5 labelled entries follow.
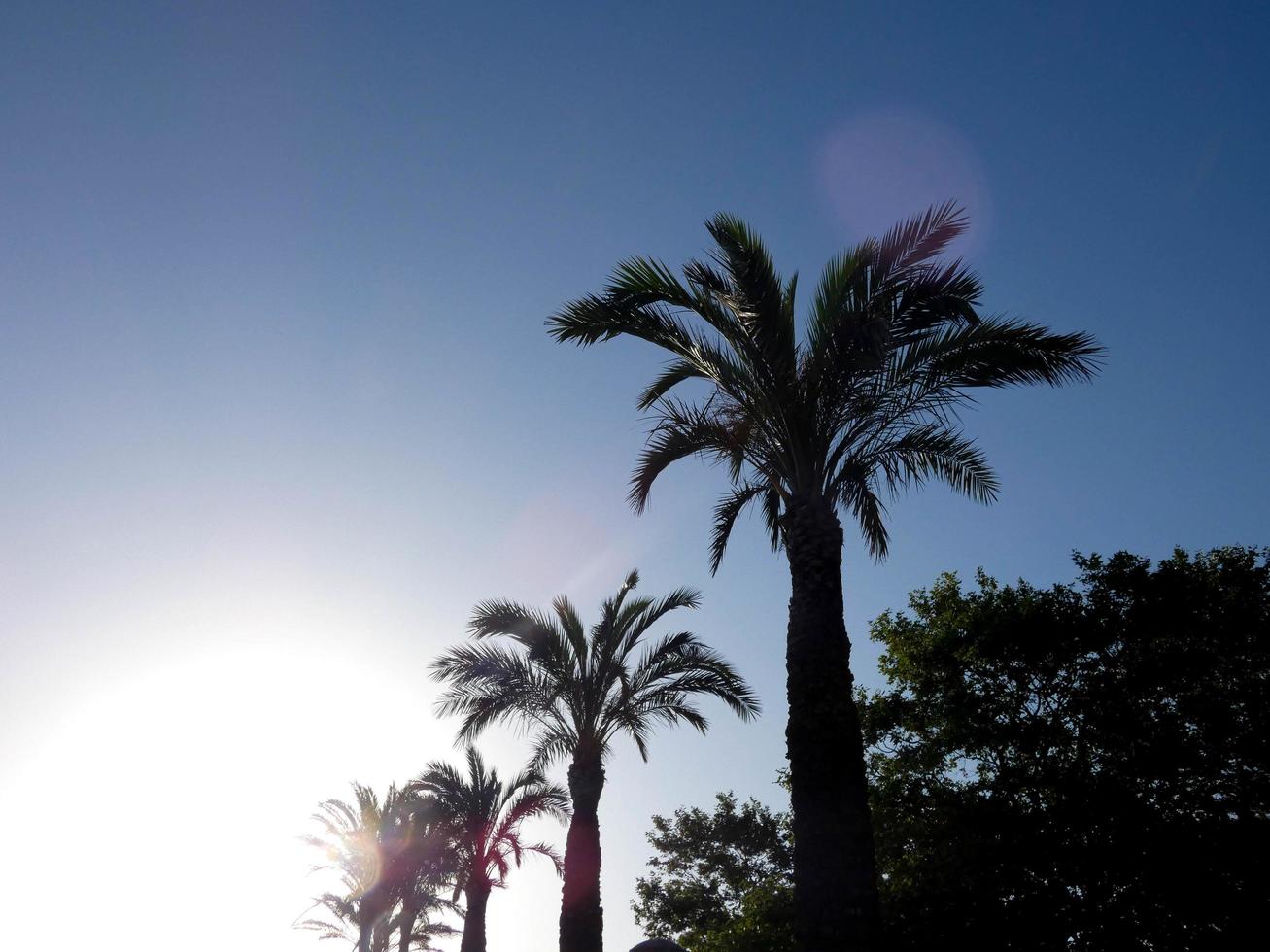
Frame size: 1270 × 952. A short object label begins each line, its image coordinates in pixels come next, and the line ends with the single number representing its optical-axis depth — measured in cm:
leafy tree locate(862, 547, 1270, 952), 1320
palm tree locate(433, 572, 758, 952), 1830
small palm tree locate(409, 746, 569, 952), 2594
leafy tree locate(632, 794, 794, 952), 2991
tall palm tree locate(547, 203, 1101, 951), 976
